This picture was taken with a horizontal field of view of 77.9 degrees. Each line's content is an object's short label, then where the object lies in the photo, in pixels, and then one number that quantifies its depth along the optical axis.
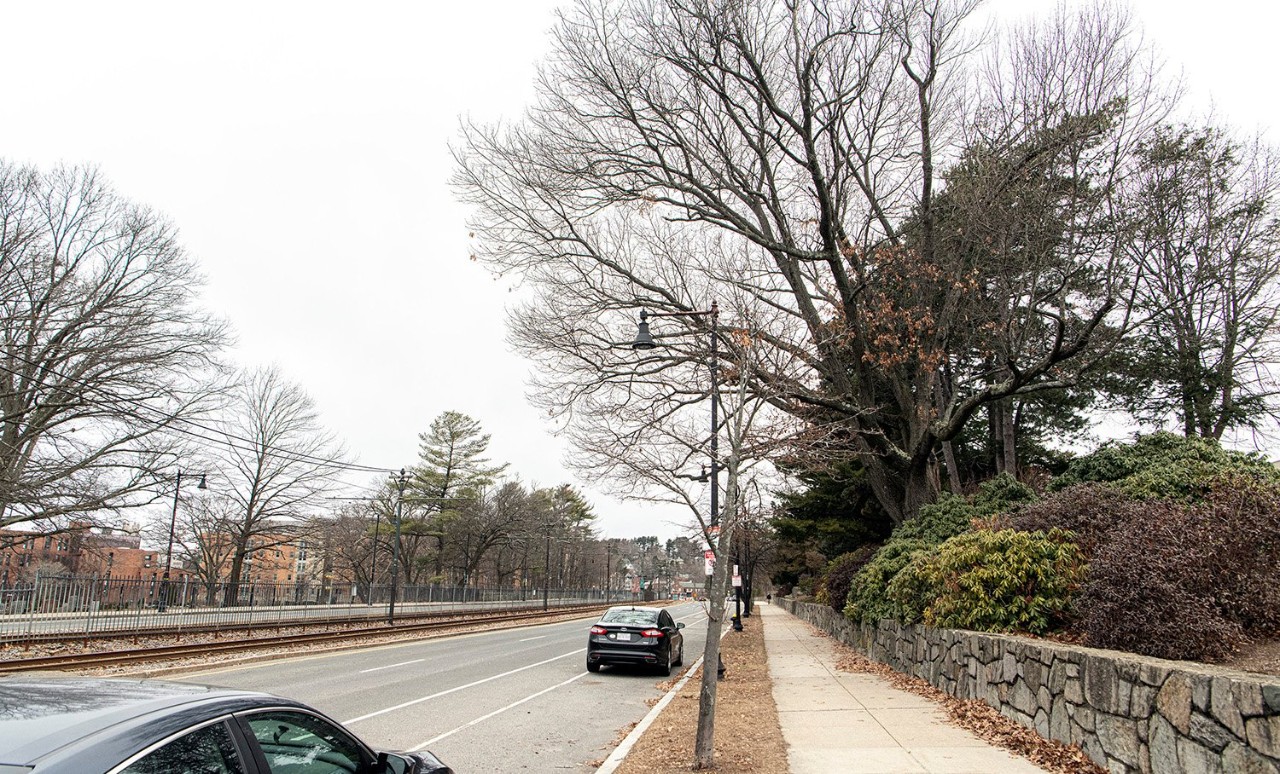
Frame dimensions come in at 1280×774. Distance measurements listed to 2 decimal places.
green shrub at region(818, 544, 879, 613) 22.97
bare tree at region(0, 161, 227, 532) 25.72
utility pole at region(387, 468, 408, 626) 32.78
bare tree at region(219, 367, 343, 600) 48.16
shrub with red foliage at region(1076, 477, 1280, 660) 6.85
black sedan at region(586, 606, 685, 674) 16.62
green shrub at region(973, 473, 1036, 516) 15.16
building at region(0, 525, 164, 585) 27.84
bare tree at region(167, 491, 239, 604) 51.06
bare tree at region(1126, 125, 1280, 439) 15.43
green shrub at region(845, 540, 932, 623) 15.94
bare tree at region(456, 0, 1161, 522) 15.66
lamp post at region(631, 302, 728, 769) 7.19
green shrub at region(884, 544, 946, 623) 13.16
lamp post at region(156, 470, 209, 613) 25.86
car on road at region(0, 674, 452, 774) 2.24
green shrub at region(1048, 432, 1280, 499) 10.59
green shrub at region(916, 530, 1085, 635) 9.86
